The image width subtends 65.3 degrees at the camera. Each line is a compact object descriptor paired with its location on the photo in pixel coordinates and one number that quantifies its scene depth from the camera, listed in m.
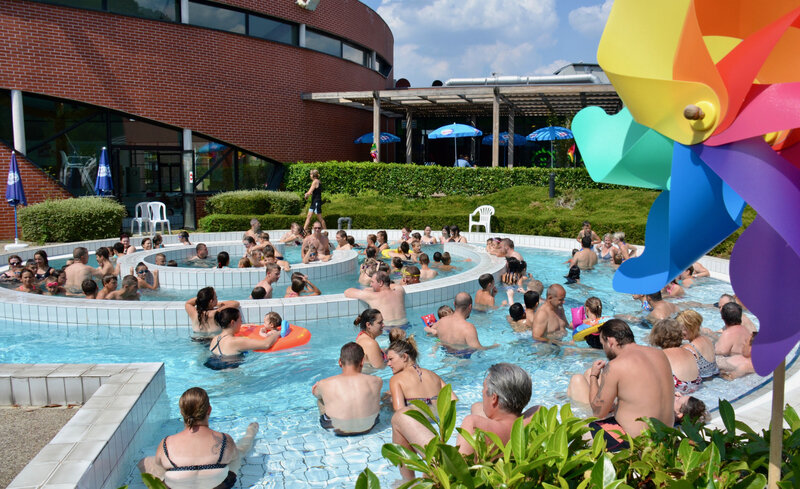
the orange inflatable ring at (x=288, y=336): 7.81
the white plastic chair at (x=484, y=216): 18.22
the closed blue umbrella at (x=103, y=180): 17.14
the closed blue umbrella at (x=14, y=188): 15.16
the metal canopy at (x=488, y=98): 21.80
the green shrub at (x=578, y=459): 2.47
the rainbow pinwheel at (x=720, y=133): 2.51
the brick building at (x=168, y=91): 17.56
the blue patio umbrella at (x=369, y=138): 27.69
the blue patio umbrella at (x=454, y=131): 24.67
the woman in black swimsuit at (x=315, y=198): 17.03
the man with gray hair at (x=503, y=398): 3.70
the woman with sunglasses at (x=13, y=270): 10.99
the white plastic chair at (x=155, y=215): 17.34
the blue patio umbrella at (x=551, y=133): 25.47
